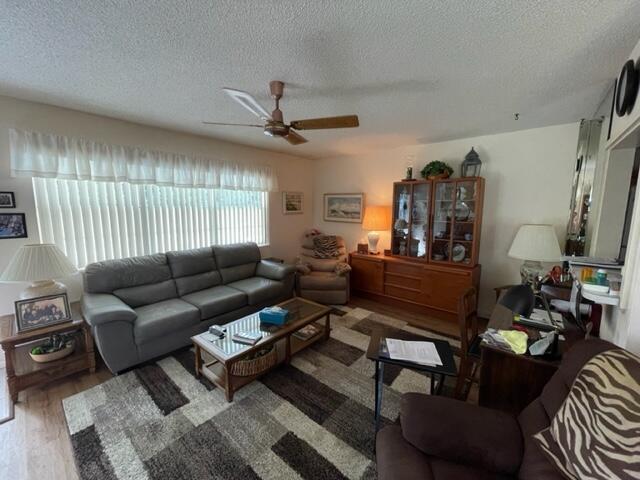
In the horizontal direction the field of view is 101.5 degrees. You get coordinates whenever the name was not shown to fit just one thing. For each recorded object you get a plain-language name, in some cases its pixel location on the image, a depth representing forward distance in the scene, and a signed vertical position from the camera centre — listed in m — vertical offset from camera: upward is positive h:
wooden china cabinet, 3.22 -0.51
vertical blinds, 2.53 -0.10
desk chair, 1.84 -0.99
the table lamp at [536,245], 2.39 -0.30
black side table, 1.48 -0.87
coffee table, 1.96 -1.07
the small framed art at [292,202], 4.58 +0.13
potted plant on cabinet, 3.33 +0.53
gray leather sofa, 2.21 -0.95
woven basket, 2.03 -1.24
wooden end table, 1.88 -1.21
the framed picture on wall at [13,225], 2.25 -0.16
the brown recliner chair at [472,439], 1.03 -0.95
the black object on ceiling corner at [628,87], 1.40 +0.69
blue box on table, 2.38 -0.97
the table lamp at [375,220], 3.98 -0.14
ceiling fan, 1.80 +0.61
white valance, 2.27 +0.47
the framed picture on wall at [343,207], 4.43 +0.06
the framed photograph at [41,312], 1.98 -0.83
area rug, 1.48 -1.43
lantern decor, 3.17 +0.58
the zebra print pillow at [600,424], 0.77 -0.69
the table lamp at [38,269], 2.03 -0.49
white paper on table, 1.54 -0.87
